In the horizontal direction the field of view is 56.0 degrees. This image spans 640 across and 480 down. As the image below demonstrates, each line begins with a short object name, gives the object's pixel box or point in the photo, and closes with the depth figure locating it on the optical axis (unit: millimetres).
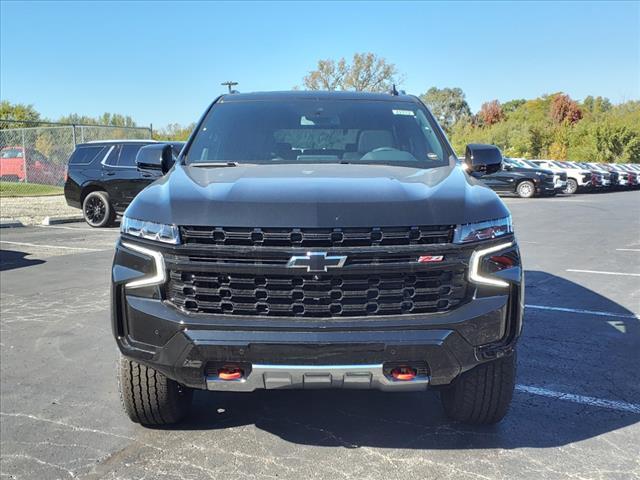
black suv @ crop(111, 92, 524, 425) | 2668
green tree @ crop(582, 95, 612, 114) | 74975
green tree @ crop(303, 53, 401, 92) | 51781
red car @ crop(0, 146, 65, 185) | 23203
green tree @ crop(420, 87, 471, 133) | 94788
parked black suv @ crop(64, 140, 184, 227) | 13609
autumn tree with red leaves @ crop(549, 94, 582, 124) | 69250
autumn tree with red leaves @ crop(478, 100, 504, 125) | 82500
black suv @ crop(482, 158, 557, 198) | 25188
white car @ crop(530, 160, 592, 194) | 28594
